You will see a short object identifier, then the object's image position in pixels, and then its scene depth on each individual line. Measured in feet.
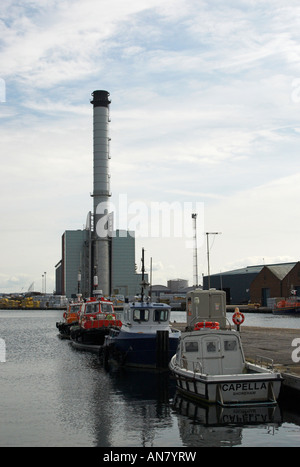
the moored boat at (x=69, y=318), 208.03
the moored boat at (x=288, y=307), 368.27
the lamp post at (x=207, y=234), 287.69
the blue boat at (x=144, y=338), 111.34
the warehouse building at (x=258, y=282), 417.28
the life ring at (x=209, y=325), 121.39
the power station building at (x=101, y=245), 391.24
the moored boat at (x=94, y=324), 158.92
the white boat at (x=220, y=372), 73.92
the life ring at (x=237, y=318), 127.81
